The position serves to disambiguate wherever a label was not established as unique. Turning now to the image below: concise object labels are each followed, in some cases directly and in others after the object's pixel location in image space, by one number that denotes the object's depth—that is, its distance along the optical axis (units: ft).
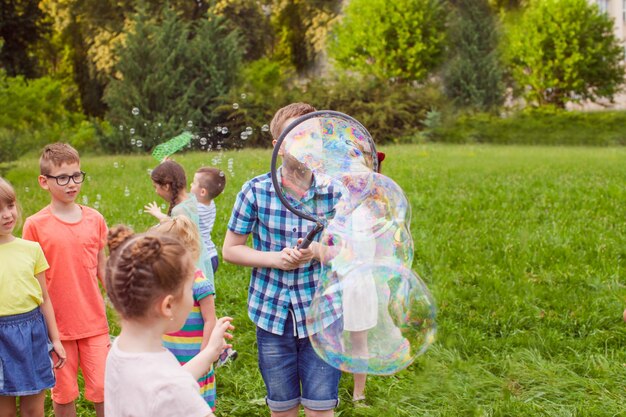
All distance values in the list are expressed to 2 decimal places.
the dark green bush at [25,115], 37.06
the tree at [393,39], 89.30
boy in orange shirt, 10.78
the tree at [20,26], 47.19
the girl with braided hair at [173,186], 13.30
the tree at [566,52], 86.28
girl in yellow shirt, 9.99
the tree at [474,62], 91.66
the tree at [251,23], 90.02
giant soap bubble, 8.79
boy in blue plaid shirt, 9.20
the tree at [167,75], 64.39
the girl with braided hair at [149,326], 6.33
